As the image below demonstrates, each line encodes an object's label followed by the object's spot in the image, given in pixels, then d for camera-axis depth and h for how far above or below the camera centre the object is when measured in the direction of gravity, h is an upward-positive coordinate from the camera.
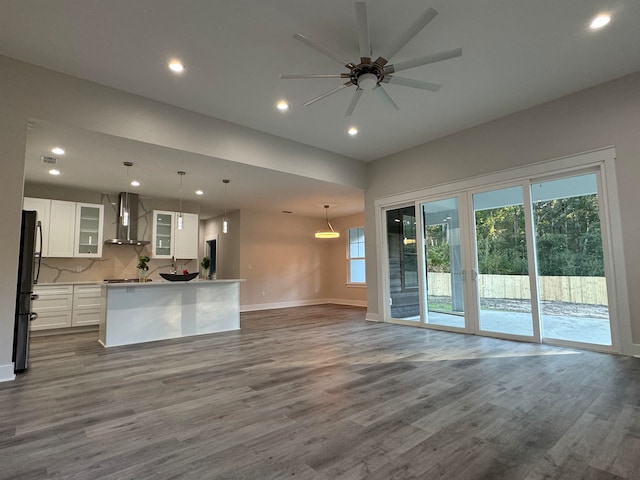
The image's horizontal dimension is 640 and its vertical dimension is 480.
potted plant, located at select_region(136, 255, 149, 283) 5.66 +0.02
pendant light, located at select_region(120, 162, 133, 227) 6.73 +1.30
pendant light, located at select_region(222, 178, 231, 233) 5.72 +1.59
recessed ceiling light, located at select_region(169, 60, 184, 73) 3.48 +2.16
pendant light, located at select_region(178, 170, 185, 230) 4.96 +1.59
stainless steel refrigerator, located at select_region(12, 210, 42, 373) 3.47 -0.24
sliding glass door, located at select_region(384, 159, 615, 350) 4.20 +0.02
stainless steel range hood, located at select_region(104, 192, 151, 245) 6.73 +0.95
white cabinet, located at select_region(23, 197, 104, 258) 5.91 +0.80
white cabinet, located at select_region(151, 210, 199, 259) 7.16 +0.70
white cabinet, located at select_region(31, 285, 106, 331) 5.57 -0.64
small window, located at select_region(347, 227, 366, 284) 9.89 +0.29
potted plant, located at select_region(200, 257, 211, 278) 6.10 +0.08
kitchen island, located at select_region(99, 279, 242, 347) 4.74 -0.67
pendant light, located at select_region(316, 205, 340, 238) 8.72 +1.19
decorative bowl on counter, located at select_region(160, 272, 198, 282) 5.26 -0.15
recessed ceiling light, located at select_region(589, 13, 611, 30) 2.95 +2.19
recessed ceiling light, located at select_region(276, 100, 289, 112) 4.34 +2.16
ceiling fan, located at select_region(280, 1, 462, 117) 2.48 +1.81
